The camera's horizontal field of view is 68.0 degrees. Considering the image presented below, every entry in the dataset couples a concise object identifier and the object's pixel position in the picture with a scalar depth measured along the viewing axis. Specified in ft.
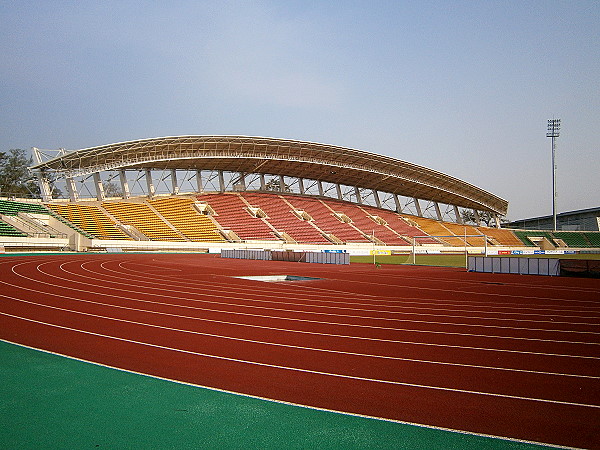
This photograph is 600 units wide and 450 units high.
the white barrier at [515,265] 72.64
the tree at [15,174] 228.02
